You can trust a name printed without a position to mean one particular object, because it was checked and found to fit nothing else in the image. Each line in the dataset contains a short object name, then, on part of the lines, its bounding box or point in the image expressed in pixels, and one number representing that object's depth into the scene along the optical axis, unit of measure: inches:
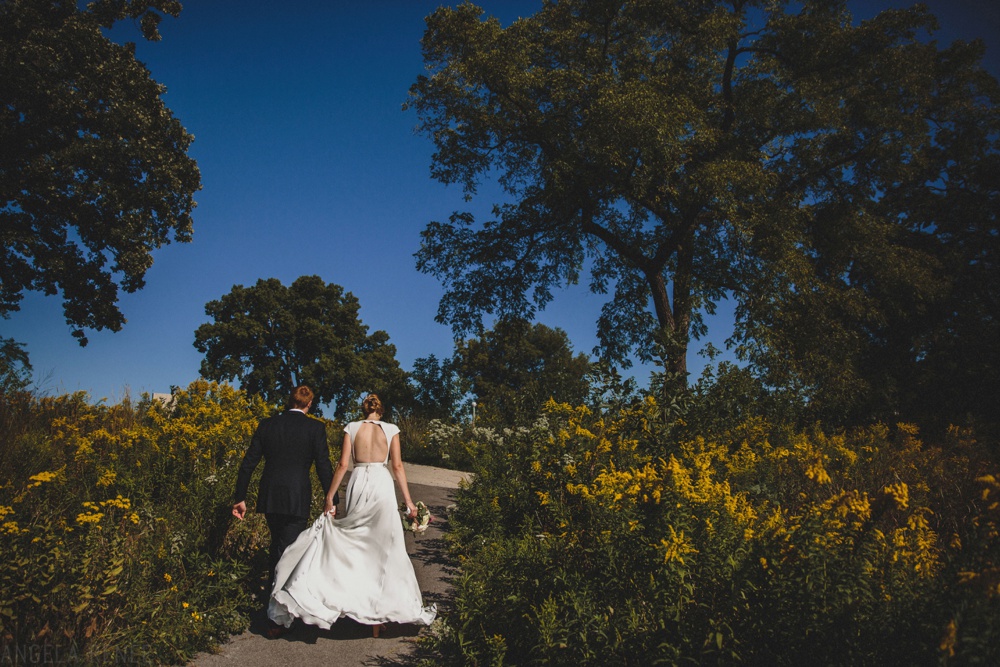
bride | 195.6
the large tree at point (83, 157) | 630.5
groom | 203.9
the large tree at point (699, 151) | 539.8
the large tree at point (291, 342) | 1592.0
